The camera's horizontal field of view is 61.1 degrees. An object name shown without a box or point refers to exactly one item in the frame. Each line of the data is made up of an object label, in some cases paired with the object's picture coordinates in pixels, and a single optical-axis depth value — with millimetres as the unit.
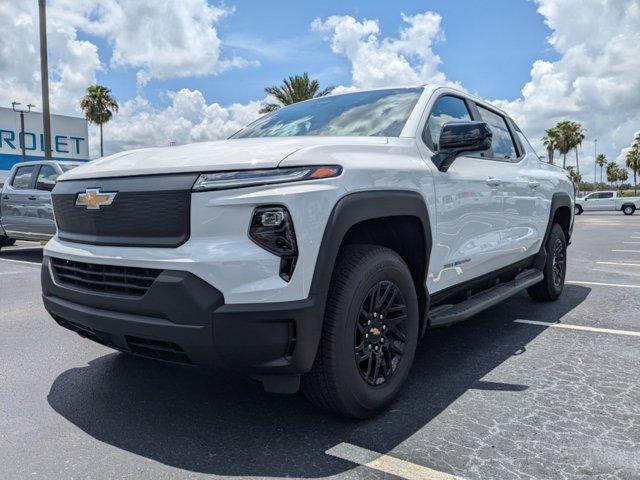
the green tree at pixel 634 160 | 70000
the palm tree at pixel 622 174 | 100188
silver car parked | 9055
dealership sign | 34250
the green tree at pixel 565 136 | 62969
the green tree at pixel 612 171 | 99812
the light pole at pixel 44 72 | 14664
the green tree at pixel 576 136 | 63219
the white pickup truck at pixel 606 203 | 36088
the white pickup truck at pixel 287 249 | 2264
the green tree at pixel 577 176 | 76419
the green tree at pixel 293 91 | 26656
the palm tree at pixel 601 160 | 98688
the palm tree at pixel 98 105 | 43781
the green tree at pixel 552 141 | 63219
